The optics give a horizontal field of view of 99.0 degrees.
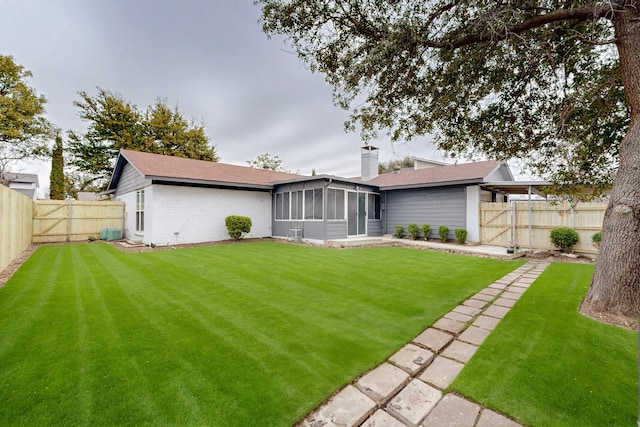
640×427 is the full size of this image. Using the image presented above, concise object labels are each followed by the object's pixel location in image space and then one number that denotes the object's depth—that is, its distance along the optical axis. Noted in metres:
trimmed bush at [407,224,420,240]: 12.28
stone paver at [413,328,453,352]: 2.84
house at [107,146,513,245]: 10.58
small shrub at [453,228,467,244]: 10.77
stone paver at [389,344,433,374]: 2.46
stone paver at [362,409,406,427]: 1.78
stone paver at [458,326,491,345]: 2.98
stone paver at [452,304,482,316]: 3.80
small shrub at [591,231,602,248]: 8.03
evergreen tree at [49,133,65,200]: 18.37
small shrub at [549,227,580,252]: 8.43
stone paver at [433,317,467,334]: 3.25
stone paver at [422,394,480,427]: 1.79
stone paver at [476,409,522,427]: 1.77
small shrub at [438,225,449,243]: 11.41
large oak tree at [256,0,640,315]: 3.54
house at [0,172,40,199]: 31.50
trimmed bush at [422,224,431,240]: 11.96
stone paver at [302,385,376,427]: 1.80
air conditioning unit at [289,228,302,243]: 11.75
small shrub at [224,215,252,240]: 11.52
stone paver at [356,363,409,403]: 2.08
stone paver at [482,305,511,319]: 3.71
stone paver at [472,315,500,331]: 3.35
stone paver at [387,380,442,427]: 1.86
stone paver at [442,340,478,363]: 2.63
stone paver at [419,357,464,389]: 2.24
